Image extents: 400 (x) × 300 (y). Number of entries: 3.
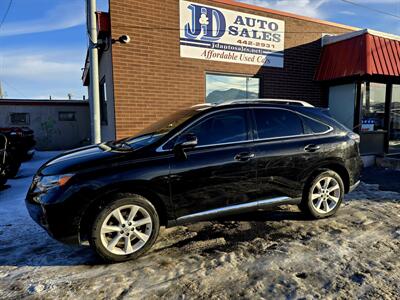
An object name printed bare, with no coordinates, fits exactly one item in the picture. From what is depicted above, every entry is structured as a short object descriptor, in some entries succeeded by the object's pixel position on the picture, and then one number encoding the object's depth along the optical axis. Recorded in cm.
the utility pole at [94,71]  619
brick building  768
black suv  350
